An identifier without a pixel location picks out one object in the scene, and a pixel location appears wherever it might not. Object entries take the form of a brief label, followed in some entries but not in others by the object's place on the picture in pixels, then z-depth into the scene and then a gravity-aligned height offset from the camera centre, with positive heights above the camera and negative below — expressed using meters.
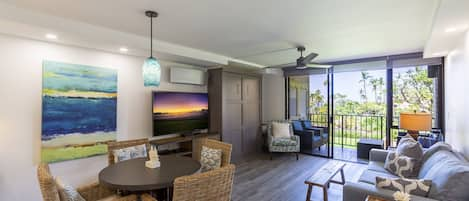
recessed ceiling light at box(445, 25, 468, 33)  2.47 +0.84
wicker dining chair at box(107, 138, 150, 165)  2.73 -0.56
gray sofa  1.75 -0.67
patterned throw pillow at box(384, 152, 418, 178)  2.68 -0.78
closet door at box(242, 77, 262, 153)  5.55 -0.34
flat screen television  3.98 -0.22
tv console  4.02 -0.78
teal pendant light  2.36 +0.31
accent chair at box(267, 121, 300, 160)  5.17 -1.00
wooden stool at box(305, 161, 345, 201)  2.73 -0.98
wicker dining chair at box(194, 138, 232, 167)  2.79 -0.60
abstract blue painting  2.91 -0.13
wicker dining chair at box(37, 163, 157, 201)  1.57 -0.86
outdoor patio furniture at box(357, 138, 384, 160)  4.93 -0.99
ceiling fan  3.72 +0.71
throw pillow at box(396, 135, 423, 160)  2.79 -0.60
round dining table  1.87 -0.69
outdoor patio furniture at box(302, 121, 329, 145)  5.88 -0.72
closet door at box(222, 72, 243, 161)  4.97 -0.25
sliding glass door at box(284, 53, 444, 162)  4.50 +0.13
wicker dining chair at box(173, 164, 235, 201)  1.46 -0.59
